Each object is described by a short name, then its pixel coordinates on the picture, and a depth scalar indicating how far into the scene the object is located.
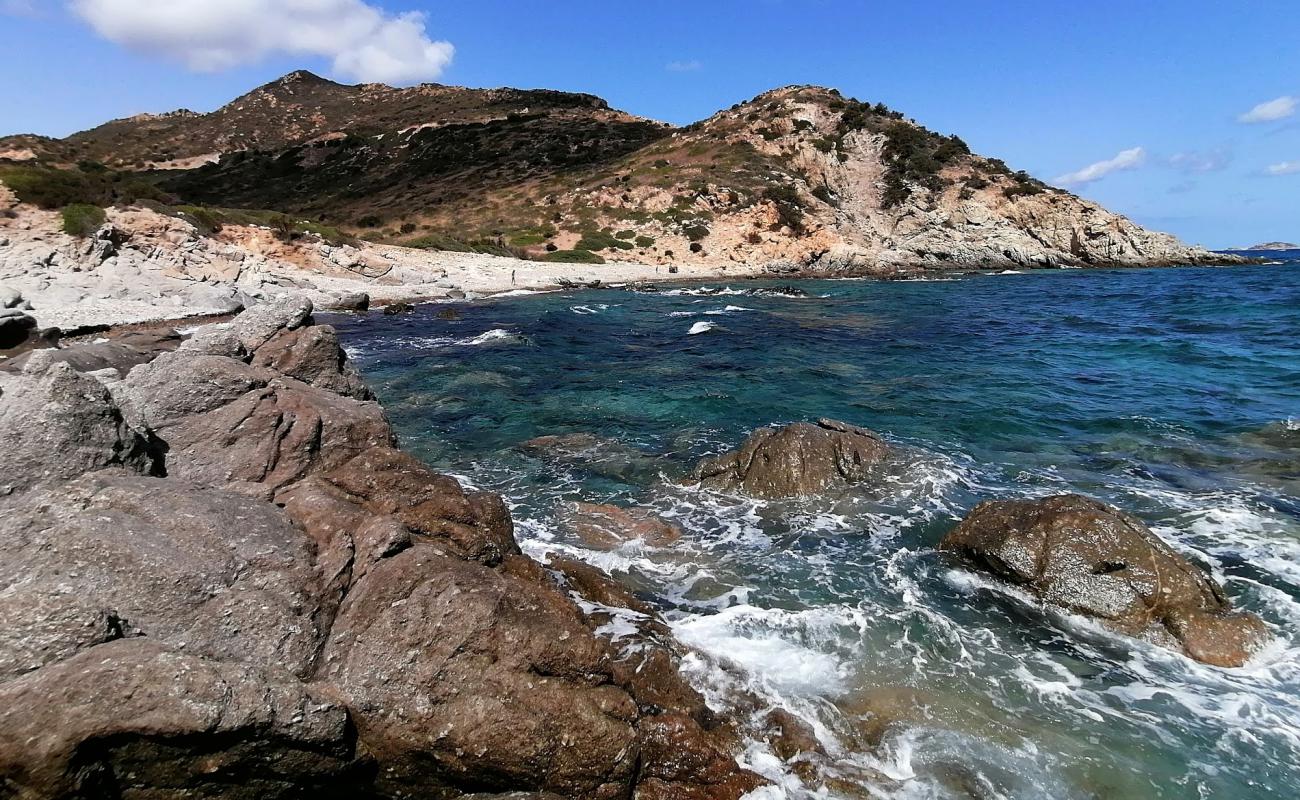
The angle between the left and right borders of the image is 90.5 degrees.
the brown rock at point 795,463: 12.18
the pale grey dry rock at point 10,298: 22.41
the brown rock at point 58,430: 5.86
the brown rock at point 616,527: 10.43
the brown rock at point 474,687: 4.93
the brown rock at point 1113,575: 7.86
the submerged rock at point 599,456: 13.34
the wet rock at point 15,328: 19.69
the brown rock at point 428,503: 7.21
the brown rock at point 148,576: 4.34
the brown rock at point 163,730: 3.73
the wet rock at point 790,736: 5.94
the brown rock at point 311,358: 11.45
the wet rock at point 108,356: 12.79
